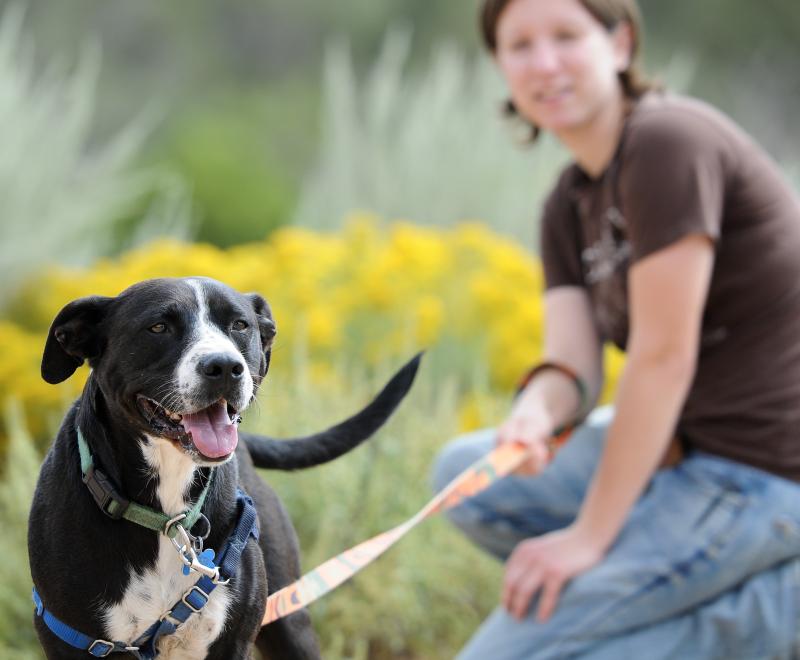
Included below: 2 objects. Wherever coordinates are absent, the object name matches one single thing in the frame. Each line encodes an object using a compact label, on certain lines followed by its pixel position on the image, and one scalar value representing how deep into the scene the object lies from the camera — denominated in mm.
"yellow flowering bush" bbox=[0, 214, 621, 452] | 7051
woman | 4766
